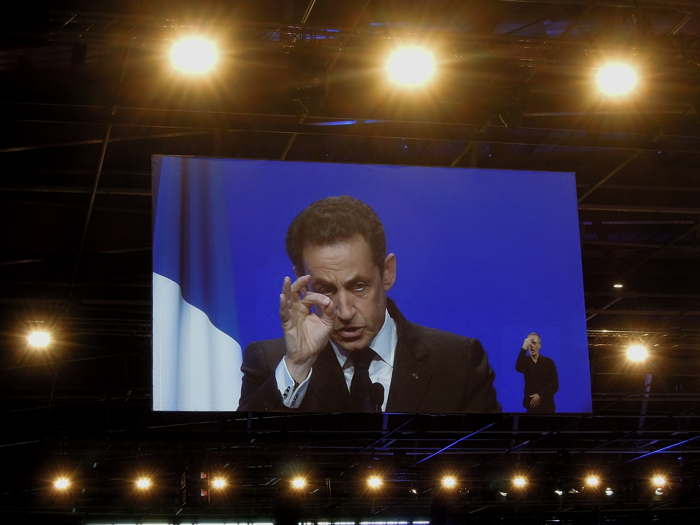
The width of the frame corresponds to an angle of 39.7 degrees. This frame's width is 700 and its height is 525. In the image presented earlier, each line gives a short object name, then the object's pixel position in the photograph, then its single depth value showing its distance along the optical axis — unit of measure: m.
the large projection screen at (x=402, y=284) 8.12
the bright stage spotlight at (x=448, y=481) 25.12
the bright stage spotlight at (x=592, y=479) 25.81
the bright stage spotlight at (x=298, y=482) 23.59
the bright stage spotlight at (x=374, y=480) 25.16
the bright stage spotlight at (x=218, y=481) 23.66
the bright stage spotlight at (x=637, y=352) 16.14
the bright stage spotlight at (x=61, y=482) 22.68
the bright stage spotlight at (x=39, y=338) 13.76
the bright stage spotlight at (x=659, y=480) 26.64
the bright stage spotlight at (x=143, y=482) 23.66
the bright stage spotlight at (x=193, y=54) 8.27
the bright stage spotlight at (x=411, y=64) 8.63
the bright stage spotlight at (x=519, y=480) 25.53
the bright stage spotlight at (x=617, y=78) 8.90
